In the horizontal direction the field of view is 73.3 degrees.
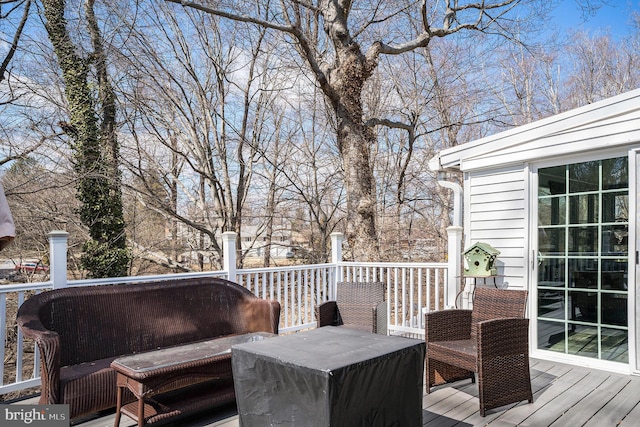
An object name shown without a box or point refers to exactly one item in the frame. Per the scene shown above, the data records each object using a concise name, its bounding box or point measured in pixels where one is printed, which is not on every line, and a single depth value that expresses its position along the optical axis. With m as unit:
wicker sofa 2.65
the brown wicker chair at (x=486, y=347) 2.97
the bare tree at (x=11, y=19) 7.52
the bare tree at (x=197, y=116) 9.80
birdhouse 4.33
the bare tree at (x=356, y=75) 6.96
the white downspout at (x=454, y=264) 4.75
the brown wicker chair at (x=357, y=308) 4.36
